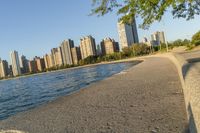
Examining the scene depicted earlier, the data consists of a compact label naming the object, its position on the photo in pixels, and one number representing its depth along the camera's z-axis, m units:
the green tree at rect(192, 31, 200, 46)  36.92
